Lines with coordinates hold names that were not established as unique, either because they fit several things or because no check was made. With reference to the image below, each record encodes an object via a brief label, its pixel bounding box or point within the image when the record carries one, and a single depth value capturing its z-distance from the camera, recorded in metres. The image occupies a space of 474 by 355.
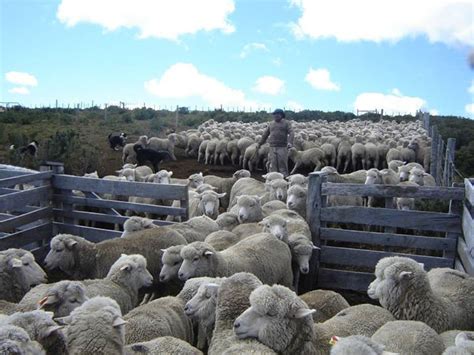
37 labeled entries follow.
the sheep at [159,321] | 3.98
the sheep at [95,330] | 3.23
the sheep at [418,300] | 4.41
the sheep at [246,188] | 10.19
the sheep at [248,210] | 7.50
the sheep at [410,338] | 3.58
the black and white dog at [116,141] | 23.98
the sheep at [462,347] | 3.02
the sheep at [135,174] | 11.76
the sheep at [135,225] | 6.95
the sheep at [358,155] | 18.94
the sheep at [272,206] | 8.27
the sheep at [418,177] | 10.92
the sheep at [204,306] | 4.20
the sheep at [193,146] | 23.00
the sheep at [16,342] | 2.80
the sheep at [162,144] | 22.27
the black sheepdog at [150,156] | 18.17
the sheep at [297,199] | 8.27
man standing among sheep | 12.86
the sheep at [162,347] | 3.46
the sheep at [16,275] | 5.03
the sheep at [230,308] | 3.55
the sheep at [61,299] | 4.08
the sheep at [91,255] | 5.92
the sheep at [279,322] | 3.47
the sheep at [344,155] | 19.34
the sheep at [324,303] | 4.64
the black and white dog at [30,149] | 18.12
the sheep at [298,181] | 9.95
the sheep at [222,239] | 6.32
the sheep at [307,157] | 17.90
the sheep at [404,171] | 11.79
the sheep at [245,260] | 5.21
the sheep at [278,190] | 9.36
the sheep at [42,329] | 3.26
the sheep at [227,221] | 7.49
